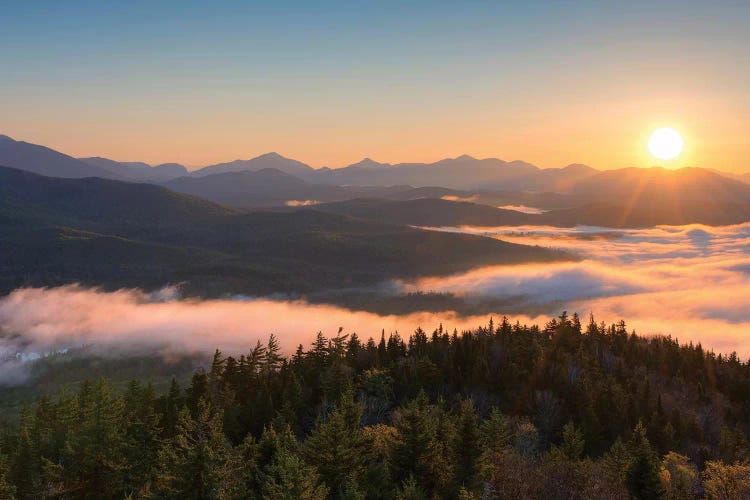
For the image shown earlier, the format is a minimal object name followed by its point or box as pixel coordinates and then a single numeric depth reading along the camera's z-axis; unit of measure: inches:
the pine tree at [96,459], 2559.1
